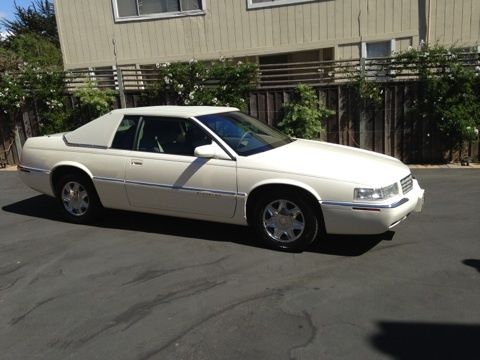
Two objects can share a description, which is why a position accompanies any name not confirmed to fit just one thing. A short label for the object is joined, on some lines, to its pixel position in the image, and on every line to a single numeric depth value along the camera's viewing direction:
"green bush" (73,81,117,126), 10.59
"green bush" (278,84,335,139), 9.42
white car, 4.79
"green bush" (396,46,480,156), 8.76
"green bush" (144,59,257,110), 9.95
